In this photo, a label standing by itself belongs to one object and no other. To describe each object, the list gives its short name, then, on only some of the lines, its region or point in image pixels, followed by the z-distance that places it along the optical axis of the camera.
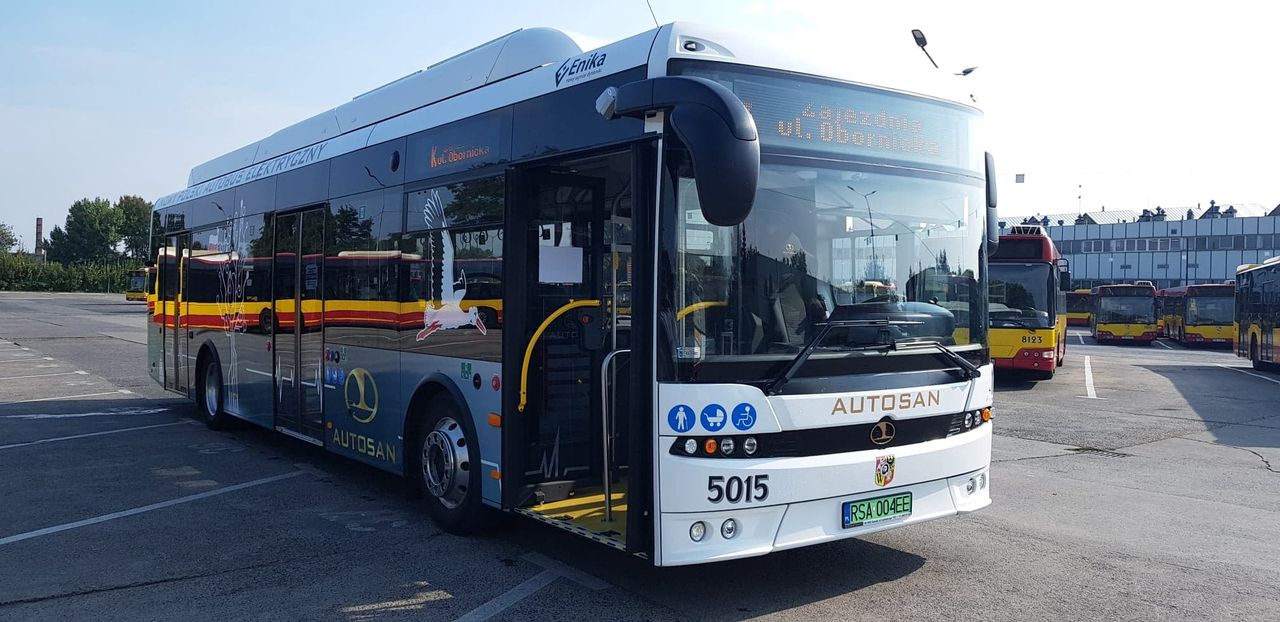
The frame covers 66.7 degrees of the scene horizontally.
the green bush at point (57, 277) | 84.25
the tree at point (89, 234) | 106.94
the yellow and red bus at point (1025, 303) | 18.67
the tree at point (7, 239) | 126.56
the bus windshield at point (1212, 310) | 39.19
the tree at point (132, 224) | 109.06
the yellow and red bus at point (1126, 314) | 40.75
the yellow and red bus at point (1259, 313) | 23.97
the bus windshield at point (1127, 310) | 40.72
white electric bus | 4.94
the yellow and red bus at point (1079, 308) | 57.81
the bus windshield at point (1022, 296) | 18.67
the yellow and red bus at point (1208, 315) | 39.13
